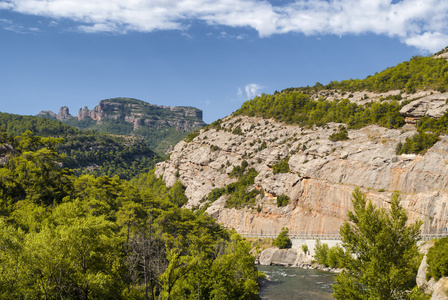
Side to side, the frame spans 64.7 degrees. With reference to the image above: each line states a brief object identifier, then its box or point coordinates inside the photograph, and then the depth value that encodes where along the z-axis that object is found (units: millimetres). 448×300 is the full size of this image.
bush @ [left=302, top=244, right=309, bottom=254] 92188
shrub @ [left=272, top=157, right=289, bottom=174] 116081
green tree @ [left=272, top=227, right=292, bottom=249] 96938
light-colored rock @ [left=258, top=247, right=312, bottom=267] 92125
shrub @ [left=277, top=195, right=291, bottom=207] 108350
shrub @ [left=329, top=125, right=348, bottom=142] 107625
